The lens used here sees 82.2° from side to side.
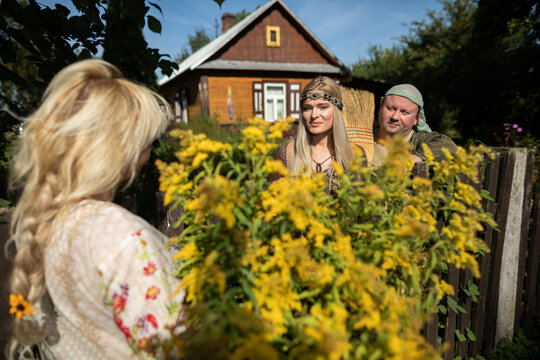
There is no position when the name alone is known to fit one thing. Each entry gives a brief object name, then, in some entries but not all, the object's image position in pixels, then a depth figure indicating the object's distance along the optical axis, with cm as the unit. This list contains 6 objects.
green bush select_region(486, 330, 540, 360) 245
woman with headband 237
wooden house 1542
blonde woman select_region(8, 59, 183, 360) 98
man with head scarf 249
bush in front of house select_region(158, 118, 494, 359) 84
